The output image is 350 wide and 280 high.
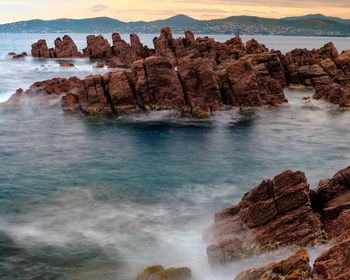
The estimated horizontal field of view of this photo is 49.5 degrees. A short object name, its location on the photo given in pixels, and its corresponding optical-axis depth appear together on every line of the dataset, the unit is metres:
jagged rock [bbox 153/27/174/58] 96.00
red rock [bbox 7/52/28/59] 133.44
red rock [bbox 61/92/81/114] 46.66
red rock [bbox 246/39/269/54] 88.69
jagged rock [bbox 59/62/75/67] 108.96
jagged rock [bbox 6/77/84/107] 49.62
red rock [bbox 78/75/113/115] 46.06
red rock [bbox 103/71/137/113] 46.16
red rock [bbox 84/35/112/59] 120.69
